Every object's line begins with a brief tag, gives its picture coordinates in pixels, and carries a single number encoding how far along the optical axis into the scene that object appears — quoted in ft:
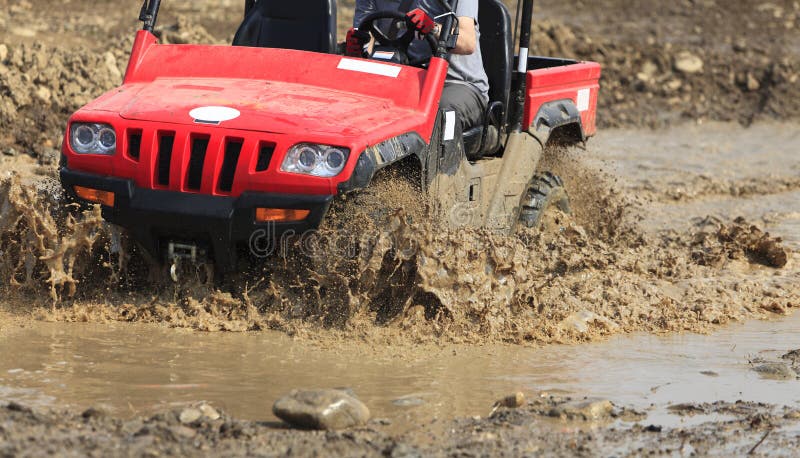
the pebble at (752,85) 86.05
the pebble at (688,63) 87.50
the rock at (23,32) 74.75
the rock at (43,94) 62.15
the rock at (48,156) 55.63
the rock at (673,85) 85.50
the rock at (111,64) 65.97
